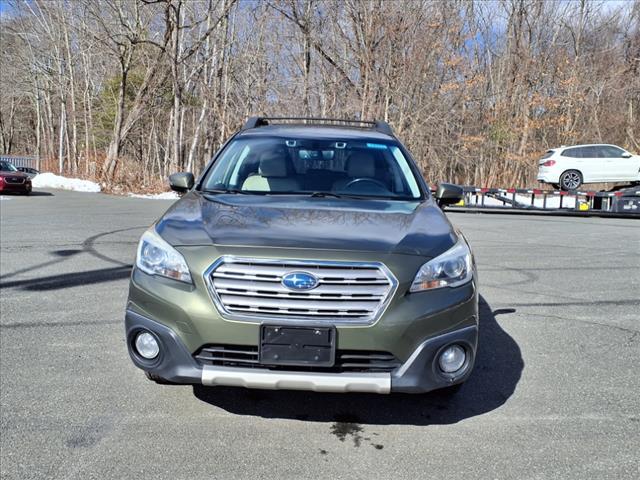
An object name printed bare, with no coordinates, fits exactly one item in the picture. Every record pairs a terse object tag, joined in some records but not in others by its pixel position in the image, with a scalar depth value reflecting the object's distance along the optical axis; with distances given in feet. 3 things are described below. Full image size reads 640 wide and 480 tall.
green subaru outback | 9.27
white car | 61.62
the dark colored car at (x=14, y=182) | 71.72
